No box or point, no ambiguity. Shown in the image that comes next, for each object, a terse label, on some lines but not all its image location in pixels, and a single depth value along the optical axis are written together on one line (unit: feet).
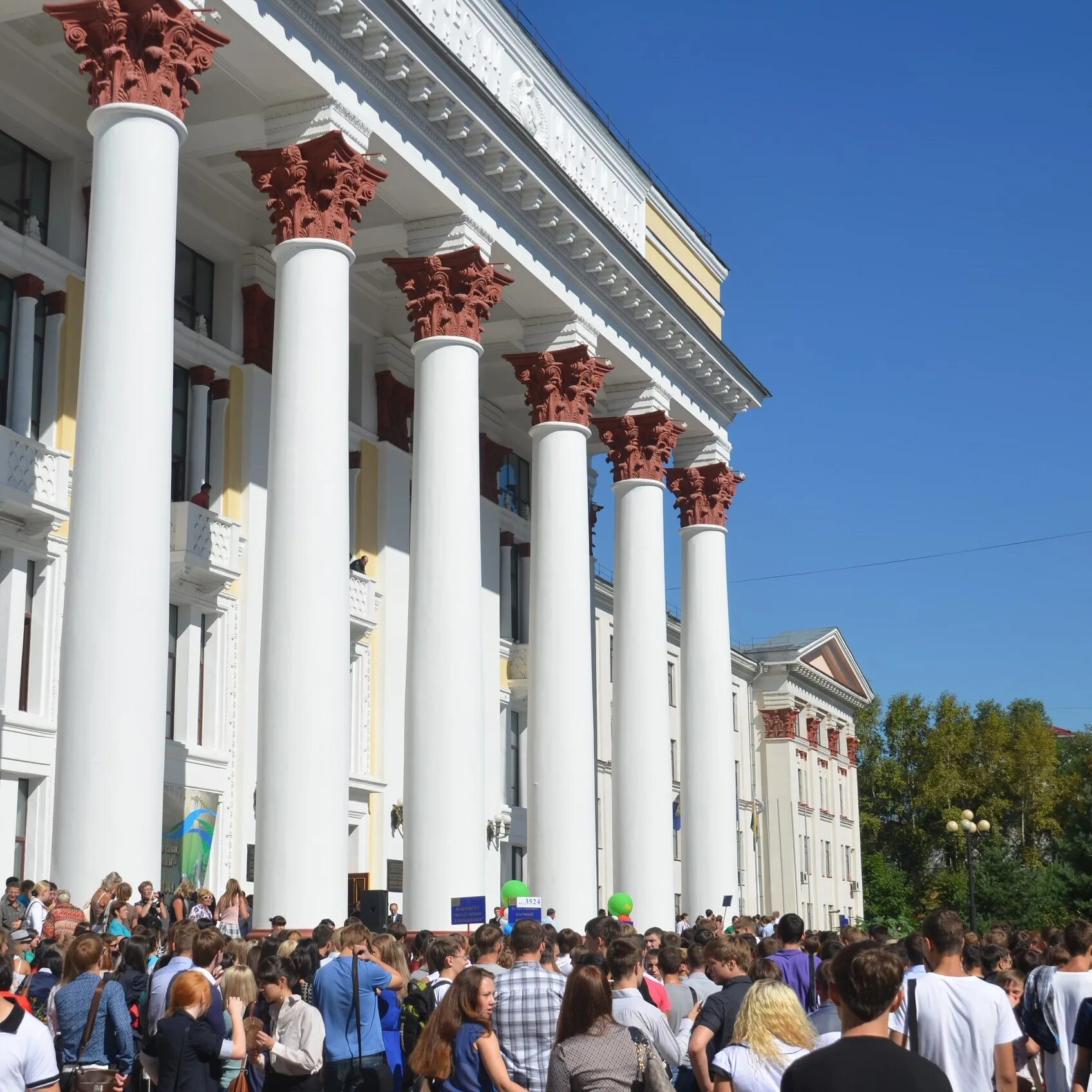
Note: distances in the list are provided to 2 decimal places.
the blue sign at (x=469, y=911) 63.05
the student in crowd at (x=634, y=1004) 26.17
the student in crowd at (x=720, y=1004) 25.13
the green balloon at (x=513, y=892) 63.41
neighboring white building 206.80
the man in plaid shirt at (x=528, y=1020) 25.72
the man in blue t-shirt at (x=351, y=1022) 30.53
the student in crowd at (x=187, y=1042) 27.40
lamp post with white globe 129.17
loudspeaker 62.13
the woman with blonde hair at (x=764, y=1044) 20.13
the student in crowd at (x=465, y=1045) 24.79
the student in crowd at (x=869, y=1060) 14.73
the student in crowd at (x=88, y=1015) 29.91
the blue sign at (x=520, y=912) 64.44
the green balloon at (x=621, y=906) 70.69
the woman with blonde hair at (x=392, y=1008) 32.17
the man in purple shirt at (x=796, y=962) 34.06
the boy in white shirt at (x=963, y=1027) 22.76
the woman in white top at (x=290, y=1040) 29.99
